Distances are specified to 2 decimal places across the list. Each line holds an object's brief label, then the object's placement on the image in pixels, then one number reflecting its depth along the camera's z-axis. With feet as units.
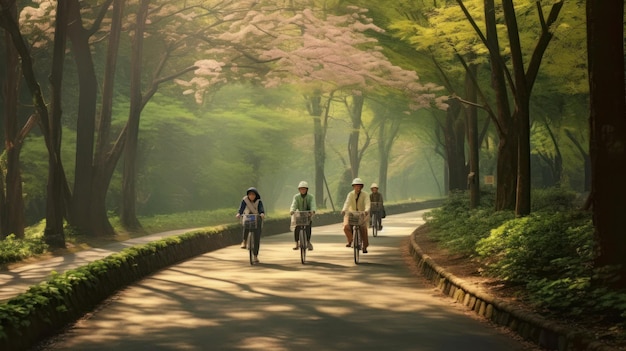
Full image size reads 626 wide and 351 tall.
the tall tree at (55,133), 85.35
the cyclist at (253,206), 70.47
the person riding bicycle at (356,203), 71.00
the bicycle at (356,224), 71.00
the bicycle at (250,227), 70.54
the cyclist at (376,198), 108.47
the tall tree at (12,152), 101.50
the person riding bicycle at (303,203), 71.00
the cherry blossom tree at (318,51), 98.12
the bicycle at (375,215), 111.86
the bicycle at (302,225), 70.64
